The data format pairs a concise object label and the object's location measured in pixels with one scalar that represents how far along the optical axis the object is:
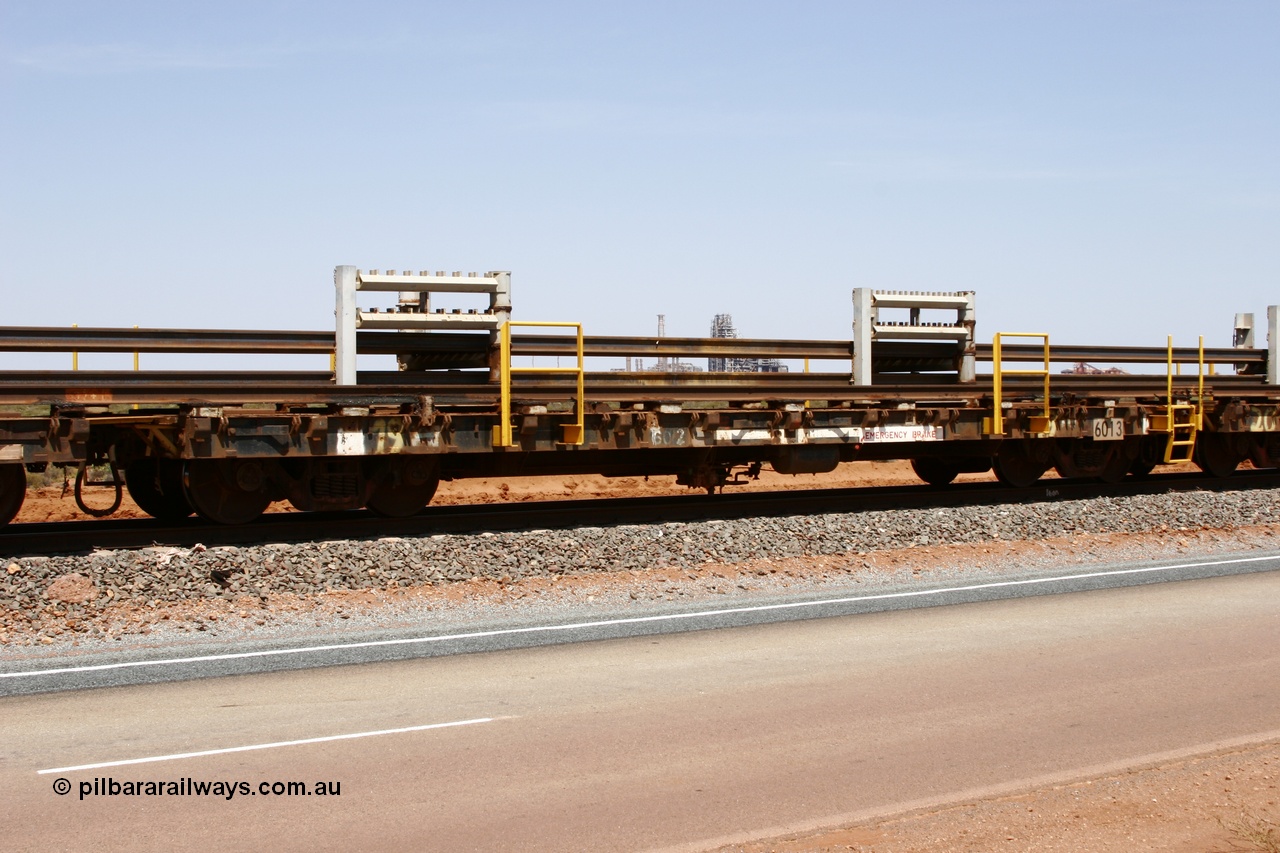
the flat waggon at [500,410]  11.70
